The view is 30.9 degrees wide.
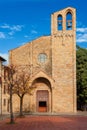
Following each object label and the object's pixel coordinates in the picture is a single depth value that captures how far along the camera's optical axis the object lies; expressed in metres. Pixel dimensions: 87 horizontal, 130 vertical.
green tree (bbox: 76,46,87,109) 28.51
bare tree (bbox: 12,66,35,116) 22.85
